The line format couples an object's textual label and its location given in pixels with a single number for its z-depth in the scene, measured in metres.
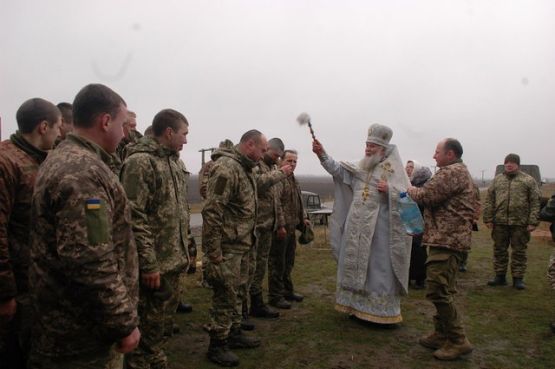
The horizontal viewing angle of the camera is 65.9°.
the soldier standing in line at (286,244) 6.27
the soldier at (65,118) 3.82
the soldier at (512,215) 7.58
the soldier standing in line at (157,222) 3.14
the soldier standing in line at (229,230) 4.10
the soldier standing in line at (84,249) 1.92
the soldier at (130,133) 4.95
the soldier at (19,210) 2.67
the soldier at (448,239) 4.48
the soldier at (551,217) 5.02
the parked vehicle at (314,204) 17.39
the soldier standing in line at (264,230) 5.64
